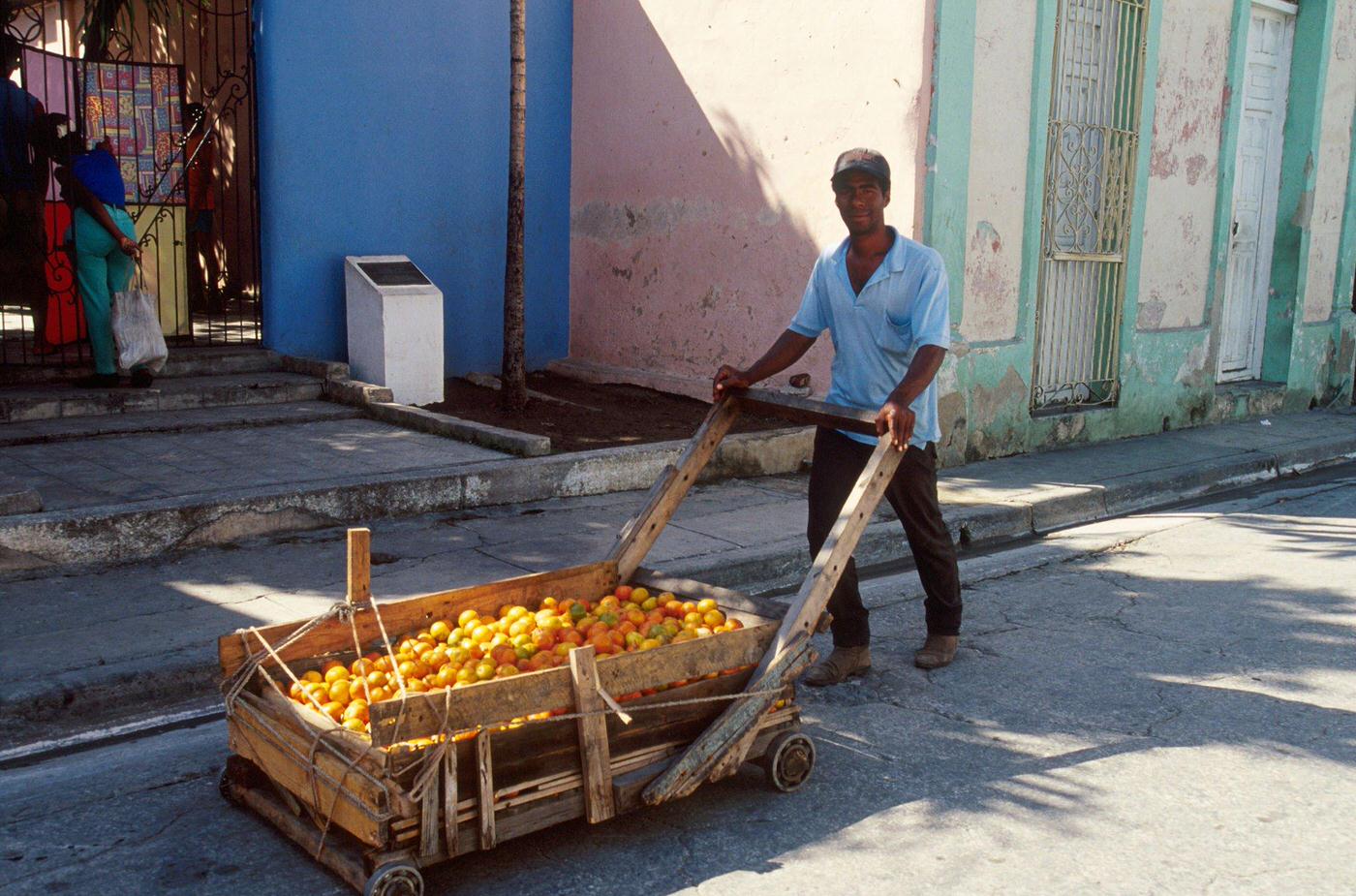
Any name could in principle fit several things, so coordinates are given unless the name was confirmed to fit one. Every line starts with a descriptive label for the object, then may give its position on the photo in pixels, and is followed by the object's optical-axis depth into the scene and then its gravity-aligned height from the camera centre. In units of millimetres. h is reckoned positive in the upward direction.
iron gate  9711 +870
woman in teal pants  8336 +103
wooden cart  3061 -1217
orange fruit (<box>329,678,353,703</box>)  3436 -1156
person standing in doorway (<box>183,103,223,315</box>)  11422 +354
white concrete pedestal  9359 -465
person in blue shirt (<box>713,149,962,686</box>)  4395 -296
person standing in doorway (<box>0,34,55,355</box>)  9164 +517
